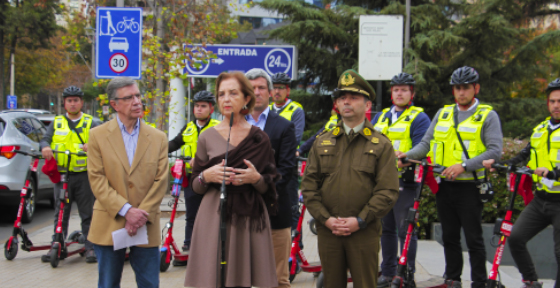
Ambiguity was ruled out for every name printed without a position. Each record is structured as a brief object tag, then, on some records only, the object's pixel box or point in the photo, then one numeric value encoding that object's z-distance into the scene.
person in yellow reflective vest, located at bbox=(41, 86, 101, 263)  7.03
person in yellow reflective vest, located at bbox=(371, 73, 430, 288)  5.50
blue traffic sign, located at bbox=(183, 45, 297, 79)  12.36
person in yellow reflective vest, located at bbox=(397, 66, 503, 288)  5.00
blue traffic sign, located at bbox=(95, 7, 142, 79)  8.25
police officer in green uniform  3.82
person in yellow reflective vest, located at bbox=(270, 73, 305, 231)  6.30
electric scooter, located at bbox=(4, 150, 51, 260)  6.97
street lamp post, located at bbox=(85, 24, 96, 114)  10.87
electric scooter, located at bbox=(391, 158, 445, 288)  5.00
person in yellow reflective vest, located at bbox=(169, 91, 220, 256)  6.74
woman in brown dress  3.51
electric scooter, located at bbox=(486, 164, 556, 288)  4.85
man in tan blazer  3.90
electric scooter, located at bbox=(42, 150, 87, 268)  6.68
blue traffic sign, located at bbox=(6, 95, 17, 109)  31.98
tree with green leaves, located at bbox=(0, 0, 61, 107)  30.02
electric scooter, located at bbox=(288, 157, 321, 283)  5.87
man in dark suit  4.19
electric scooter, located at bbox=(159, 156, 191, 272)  6.33
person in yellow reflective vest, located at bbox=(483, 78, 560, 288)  5.04
